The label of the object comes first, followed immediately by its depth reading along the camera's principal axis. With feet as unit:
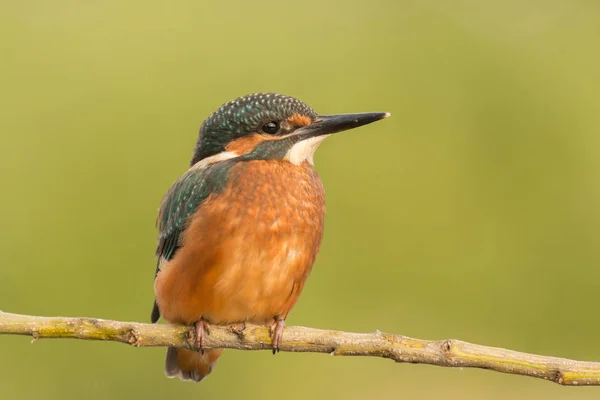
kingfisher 21.39
